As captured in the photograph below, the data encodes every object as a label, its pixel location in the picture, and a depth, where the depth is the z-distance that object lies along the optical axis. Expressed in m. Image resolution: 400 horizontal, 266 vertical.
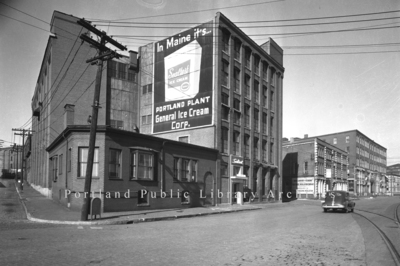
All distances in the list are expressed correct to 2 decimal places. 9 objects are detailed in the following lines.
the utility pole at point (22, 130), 53.73
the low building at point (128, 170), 22.30
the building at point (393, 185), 119.90
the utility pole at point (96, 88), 17.97
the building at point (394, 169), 138.77
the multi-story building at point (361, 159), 87.00
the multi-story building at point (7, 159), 120.81
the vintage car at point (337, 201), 26.95
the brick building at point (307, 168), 60.56
